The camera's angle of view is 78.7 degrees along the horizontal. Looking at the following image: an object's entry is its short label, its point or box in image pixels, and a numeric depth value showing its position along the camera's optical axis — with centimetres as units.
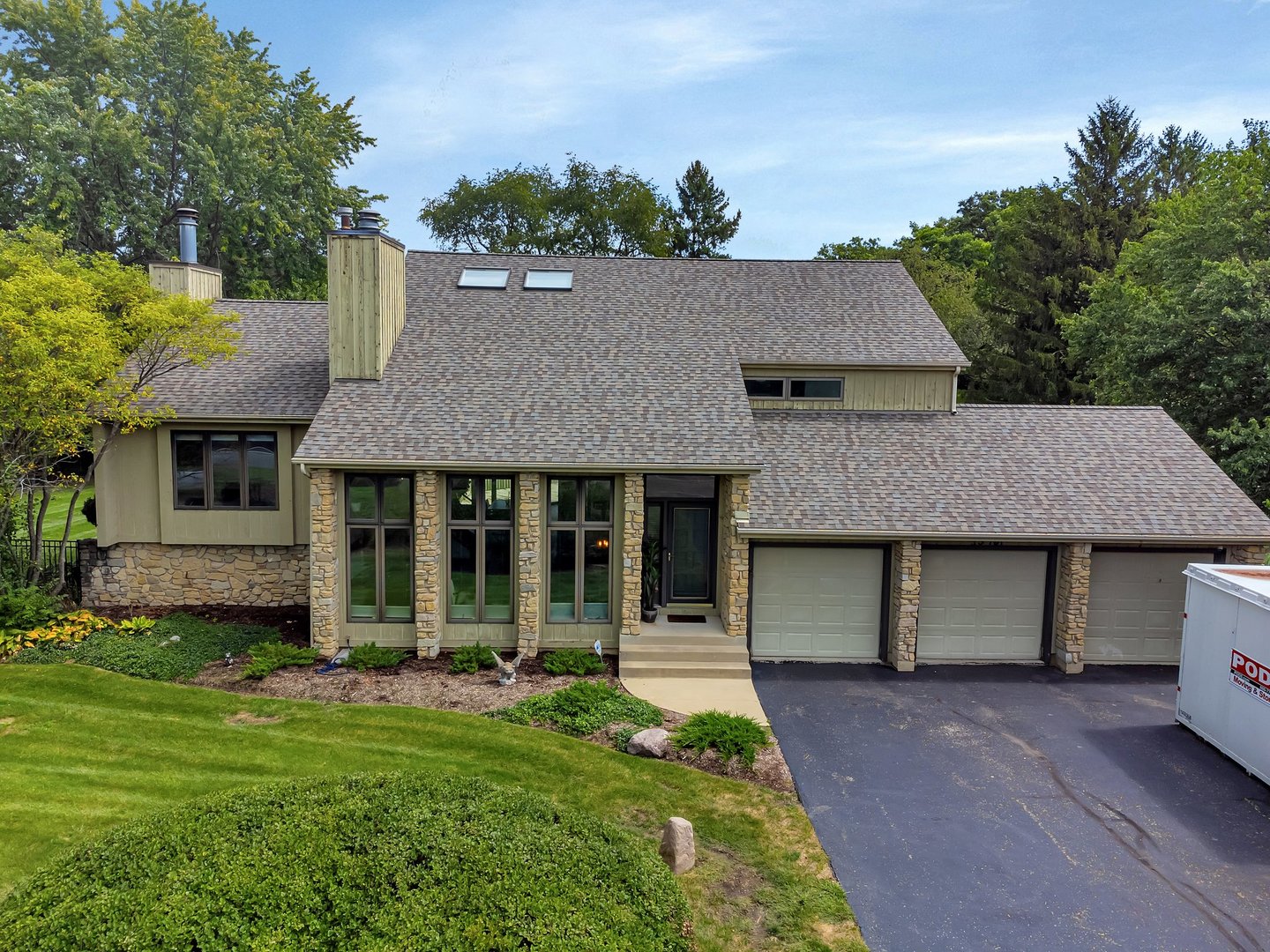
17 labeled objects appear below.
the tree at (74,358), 1176
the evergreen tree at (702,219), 4625
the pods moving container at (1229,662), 901
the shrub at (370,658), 1170
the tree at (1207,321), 1783
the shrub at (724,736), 923
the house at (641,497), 1207
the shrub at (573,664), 1153
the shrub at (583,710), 996
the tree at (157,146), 2659
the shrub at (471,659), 1162
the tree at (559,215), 4088
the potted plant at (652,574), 1304
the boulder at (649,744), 921
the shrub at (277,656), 1138
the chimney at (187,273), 1525
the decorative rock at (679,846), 702
